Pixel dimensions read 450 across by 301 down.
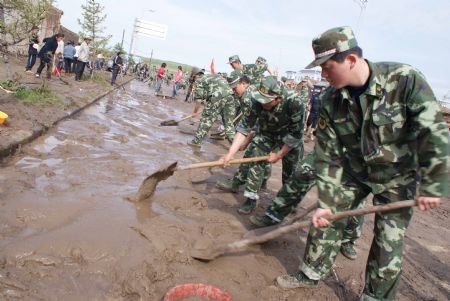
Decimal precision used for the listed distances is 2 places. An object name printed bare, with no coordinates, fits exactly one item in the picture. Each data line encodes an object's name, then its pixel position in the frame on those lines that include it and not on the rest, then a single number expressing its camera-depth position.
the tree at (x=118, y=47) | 35.84
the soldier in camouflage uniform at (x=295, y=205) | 3.52
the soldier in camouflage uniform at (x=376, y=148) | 2.31
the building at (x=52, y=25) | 20.85
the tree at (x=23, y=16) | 7.54
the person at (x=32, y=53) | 12.39
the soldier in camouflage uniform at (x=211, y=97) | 7.55
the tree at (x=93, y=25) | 17.75
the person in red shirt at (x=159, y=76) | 19.33
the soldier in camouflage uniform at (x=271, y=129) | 3.84
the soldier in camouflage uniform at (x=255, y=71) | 10.07
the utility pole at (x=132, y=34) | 34.89
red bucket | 2.44
